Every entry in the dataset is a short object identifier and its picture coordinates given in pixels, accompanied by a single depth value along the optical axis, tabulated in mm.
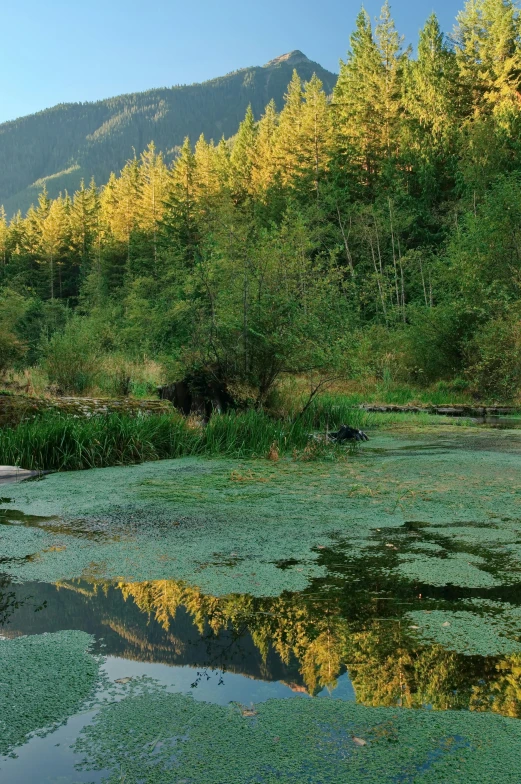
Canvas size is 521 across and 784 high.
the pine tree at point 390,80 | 33625
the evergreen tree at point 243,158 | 45062
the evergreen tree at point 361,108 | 33312
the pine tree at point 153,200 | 48375
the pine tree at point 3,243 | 66681
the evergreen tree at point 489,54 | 28781
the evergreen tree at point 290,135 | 36844
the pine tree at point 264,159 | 40969
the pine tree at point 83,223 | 59750
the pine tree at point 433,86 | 30578
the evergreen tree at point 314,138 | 34125
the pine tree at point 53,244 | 58250
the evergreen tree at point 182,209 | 41312
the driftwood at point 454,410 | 14211
